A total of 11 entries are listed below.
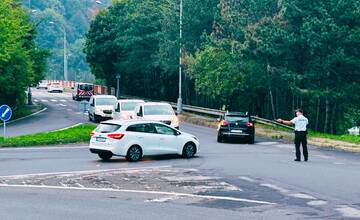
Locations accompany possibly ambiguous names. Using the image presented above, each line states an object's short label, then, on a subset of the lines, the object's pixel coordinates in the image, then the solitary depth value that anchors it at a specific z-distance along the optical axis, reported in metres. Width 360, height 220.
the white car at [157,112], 36.75
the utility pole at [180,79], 56.80
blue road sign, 31.55
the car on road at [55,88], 115.81
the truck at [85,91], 84.32
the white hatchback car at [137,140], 24.64
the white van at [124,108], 42.31
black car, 34.75
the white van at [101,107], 47.69
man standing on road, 24.73
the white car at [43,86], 134.55
